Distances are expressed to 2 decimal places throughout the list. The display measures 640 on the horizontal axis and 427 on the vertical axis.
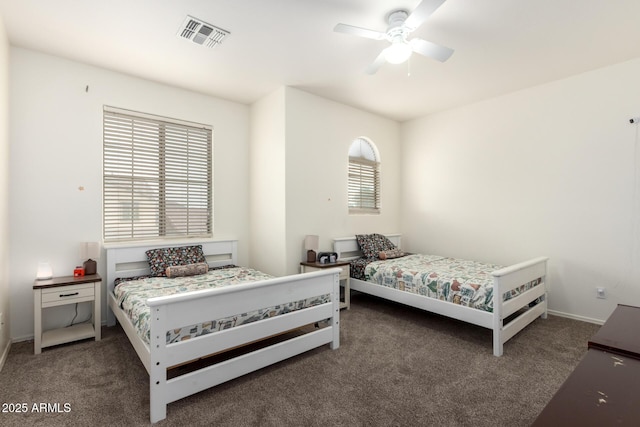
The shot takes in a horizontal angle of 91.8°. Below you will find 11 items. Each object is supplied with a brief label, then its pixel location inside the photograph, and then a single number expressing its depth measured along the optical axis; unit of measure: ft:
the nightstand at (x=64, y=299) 8.76
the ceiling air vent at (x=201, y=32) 8.44
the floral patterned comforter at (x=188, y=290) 6.69
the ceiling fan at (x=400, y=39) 7.33
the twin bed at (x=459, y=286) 8.95
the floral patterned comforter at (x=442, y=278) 9.36
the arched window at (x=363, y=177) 15.69
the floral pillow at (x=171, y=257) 11.02
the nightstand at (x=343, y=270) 12.70
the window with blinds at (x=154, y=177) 11.32
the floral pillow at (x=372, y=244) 14.47
